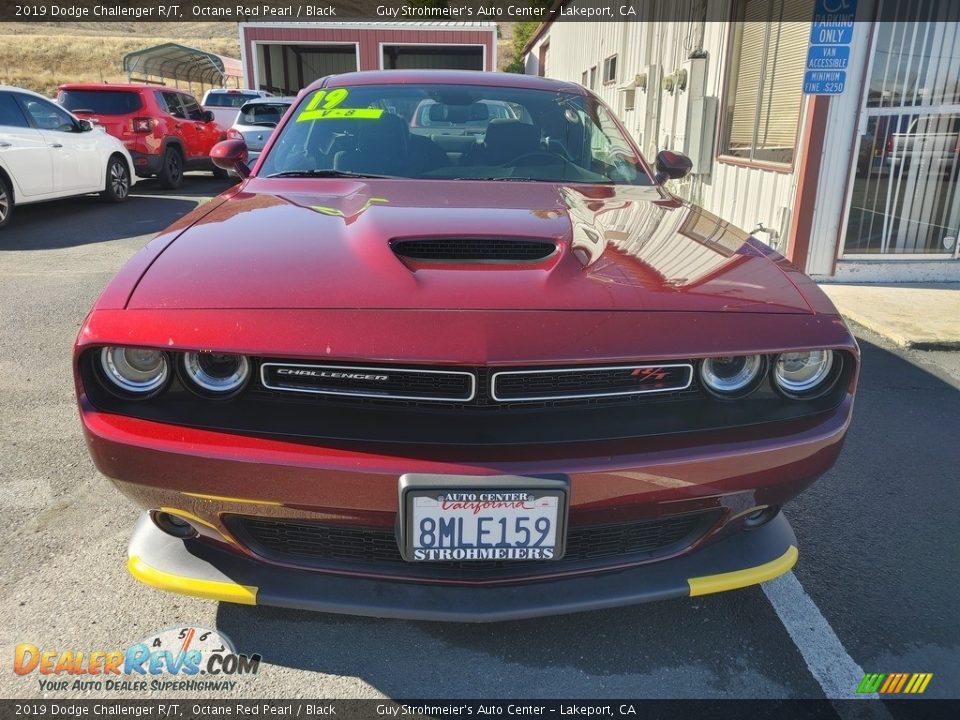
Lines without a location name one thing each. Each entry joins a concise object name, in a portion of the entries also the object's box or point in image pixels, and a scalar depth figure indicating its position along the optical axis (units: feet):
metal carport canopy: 78.43
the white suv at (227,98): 55.16
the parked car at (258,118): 37.98
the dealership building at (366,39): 76.64
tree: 108.66
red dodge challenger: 5.10
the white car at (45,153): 25.68
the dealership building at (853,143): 18.62
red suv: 36.04
